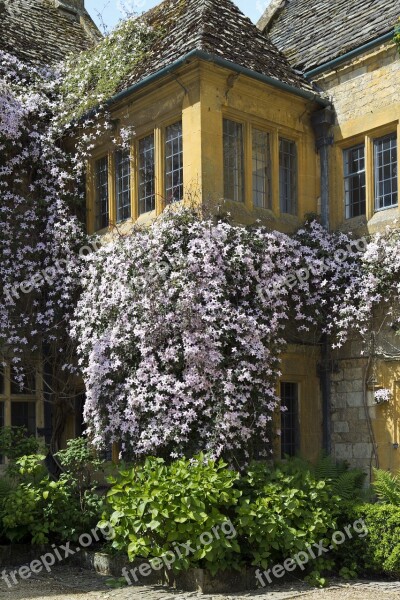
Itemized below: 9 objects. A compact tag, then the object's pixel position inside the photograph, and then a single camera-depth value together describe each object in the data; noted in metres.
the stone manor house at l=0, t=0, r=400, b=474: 11.30
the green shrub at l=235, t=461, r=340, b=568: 8.45
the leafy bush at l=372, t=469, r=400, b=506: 9.21
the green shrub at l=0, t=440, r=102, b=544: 9.60
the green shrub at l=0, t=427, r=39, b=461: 10.62
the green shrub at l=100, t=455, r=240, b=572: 8.14
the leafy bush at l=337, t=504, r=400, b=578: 8.66
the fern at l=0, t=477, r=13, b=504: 10.03
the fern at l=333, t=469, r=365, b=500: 9.56
